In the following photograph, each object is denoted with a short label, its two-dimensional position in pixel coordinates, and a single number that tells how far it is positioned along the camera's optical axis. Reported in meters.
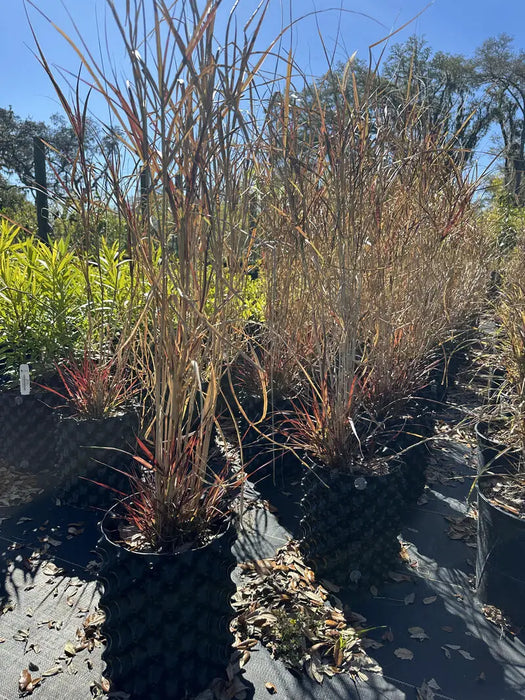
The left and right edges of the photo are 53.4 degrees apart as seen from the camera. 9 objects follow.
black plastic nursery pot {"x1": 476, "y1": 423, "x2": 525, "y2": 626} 1.68
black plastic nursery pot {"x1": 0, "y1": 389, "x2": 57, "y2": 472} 2.56
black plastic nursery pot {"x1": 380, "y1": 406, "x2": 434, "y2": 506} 2.19
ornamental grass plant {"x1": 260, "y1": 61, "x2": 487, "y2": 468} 1.75
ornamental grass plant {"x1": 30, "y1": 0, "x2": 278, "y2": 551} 1.15
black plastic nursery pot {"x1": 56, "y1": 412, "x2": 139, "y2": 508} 2.25
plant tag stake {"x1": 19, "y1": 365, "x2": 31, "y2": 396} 2.33
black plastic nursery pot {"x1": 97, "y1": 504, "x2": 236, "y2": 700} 1.31
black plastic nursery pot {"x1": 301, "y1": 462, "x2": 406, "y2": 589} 1.80
